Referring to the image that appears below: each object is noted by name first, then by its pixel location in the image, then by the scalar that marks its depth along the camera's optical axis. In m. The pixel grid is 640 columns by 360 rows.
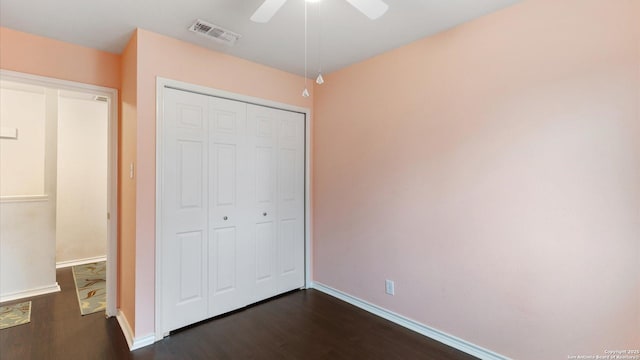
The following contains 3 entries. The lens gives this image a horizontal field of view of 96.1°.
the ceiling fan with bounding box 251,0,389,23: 1.47
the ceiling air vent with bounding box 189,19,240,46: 2.17
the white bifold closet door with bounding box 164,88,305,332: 2.43
